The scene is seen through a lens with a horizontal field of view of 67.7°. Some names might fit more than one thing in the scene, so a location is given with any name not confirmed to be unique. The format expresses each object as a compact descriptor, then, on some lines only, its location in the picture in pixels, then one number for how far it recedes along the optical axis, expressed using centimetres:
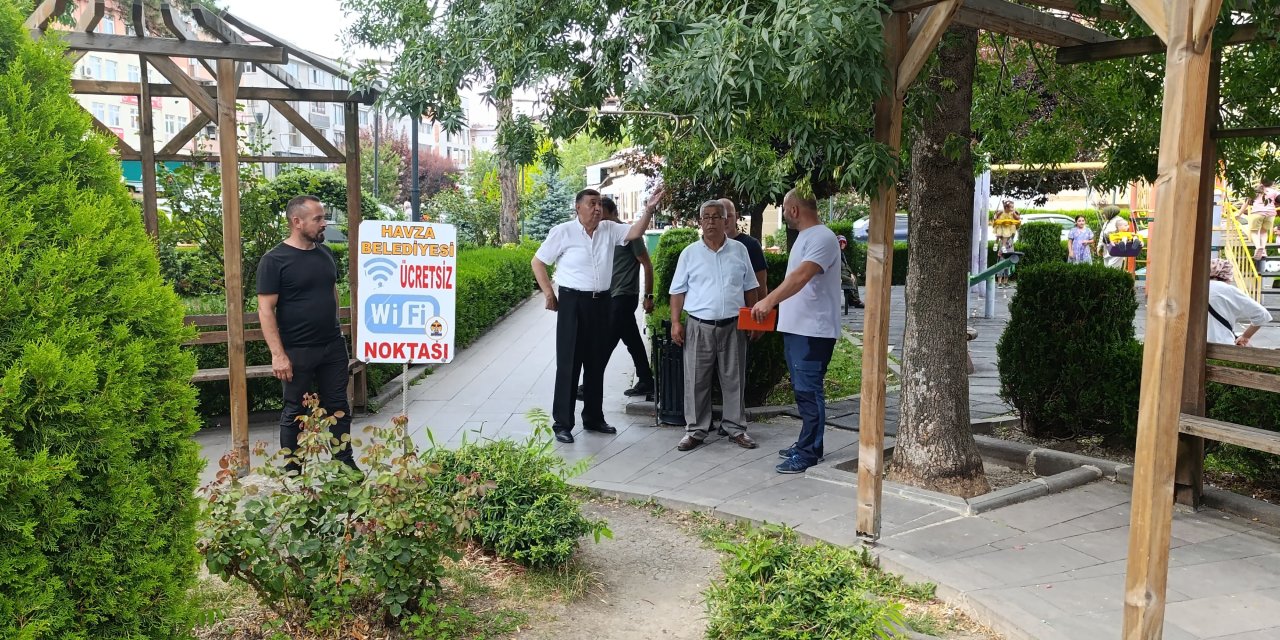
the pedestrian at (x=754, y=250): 758
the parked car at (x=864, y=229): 2581
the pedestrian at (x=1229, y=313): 678
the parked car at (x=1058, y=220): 2974
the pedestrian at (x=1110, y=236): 2139
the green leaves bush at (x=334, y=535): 353
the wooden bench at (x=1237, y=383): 478
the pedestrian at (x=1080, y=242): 2289
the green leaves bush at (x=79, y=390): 240
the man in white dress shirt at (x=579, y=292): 751
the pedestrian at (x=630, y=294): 830
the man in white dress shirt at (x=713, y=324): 702
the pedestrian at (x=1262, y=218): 1836
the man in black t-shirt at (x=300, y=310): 587
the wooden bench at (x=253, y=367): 742
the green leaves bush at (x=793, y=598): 332
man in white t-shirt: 629
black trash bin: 782
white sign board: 581
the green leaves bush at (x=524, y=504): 445
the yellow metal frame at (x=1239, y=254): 1566
